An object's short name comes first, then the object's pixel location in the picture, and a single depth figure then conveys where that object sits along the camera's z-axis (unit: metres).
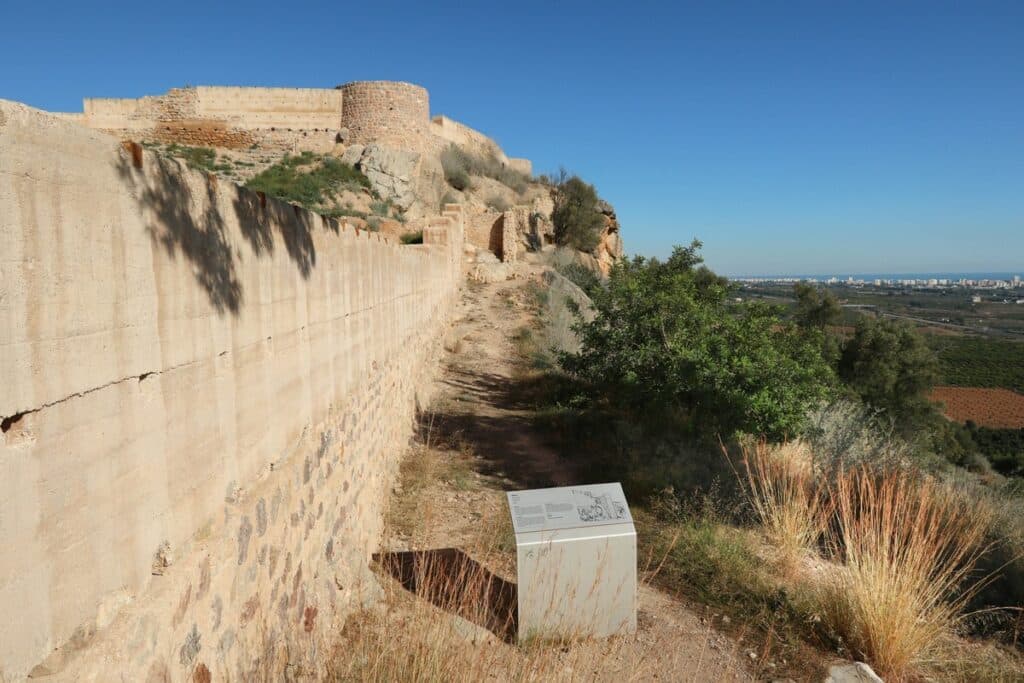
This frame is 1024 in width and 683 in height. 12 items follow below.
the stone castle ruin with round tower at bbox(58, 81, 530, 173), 27.92
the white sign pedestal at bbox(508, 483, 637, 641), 3.61
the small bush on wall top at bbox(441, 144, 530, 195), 29.45
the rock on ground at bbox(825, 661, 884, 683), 3.54
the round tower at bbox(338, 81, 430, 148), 27.77
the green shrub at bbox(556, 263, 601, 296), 22.06
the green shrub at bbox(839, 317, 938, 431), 19.98
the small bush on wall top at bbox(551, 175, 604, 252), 28.97
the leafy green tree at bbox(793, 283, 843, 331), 25.44
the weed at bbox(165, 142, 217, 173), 25.57
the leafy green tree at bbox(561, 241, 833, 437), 6.02
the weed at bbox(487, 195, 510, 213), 28.07
